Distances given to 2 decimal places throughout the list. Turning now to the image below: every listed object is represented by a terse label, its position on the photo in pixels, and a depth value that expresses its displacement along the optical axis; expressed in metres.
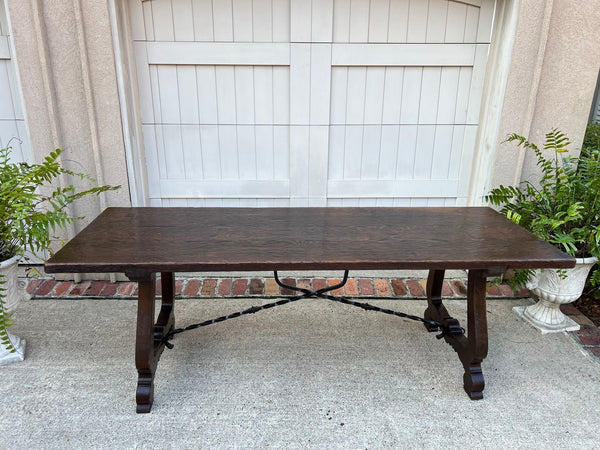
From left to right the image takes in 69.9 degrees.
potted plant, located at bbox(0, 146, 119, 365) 2.13
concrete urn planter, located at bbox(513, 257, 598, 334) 2.56
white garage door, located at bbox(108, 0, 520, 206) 2.81
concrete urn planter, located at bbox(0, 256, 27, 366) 2.33
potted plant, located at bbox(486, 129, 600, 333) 2.53
